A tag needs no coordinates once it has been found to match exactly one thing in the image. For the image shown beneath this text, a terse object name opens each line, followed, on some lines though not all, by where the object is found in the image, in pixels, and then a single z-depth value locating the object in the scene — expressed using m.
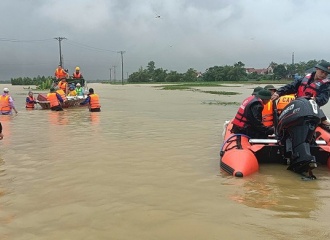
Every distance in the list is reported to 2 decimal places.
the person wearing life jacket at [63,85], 19.28
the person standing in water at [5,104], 14.76
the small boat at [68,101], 17.64
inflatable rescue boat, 5.12
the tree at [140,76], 112.56
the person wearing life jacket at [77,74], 19.92
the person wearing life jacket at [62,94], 17.14
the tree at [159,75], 106.25
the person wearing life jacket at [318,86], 5.99
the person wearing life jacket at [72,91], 19.11
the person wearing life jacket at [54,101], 16.64
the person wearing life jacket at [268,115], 6.81
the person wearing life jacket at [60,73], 19.56
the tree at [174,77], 101.38
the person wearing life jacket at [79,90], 19.36
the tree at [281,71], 80.69
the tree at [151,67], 114.29
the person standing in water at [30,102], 18.27
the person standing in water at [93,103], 16.03
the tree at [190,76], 100.62
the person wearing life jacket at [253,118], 6.11
